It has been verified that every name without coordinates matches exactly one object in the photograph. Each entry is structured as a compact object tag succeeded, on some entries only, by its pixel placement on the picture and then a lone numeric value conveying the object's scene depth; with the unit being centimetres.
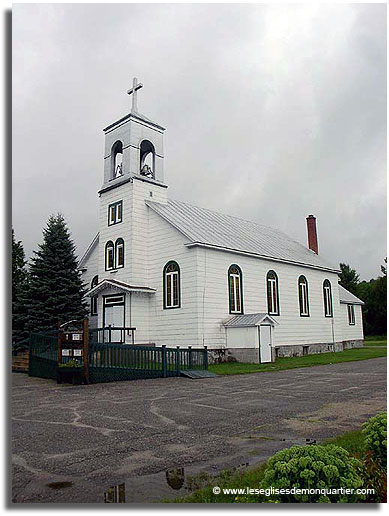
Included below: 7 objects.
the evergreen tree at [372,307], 3769
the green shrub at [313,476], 372
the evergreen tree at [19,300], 2411
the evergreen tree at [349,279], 5640
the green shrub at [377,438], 446
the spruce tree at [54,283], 2448
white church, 2059
